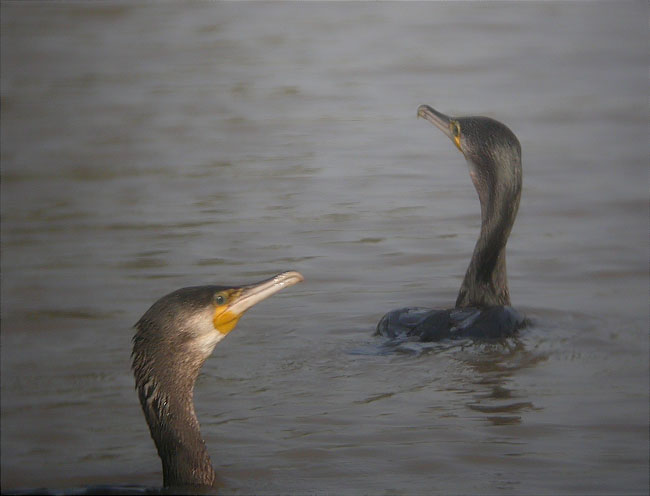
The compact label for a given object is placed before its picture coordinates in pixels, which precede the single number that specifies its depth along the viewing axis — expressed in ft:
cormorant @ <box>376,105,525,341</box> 40.52
